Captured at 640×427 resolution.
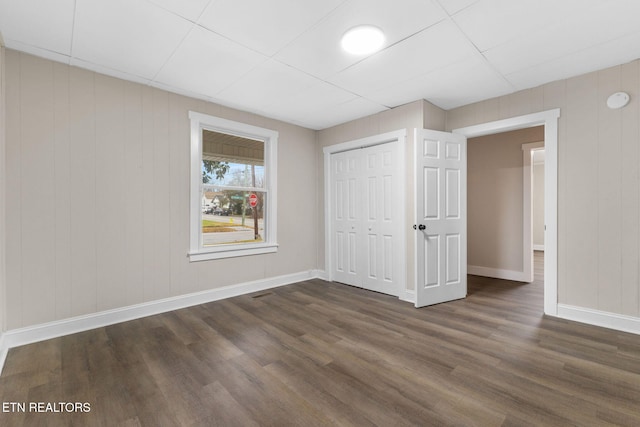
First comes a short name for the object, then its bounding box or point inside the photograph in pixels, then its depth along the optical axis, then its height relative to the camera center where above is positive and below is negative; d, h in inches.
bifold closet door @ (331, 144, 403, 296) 156.1 -3.6
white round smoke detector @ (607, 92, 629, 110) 105.0 +41.9
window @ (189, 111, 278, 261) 141.2 +13.6
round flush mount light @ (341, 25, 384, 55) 86.2 +56.1
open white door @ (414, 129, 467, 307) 135.7 -2.5
